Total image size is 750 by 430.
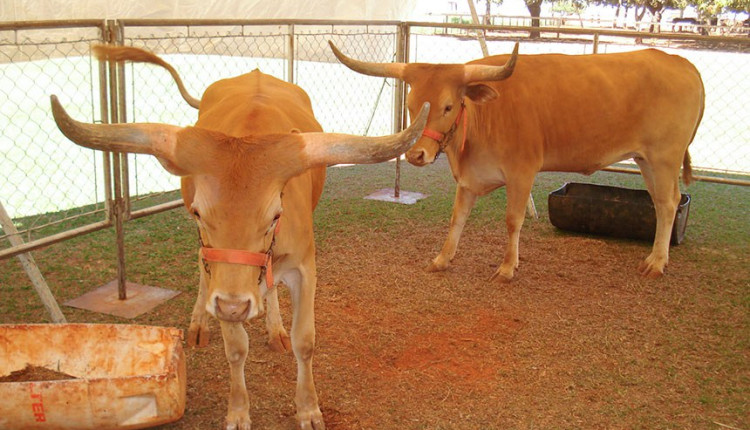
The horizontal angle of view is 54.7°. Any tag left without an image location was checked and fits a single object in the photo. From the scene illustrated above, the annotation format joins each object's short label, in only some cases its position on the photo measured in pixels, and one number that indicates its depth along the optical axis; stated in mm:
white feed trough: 3098
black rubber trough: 6480
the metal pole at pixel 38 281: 4145
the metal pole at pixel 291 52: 6199
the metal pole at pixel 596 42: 7200
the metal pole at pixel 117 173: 4613
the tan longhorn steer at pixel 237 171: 2721
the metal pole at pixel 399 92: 7445
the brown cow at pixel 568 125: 5496
